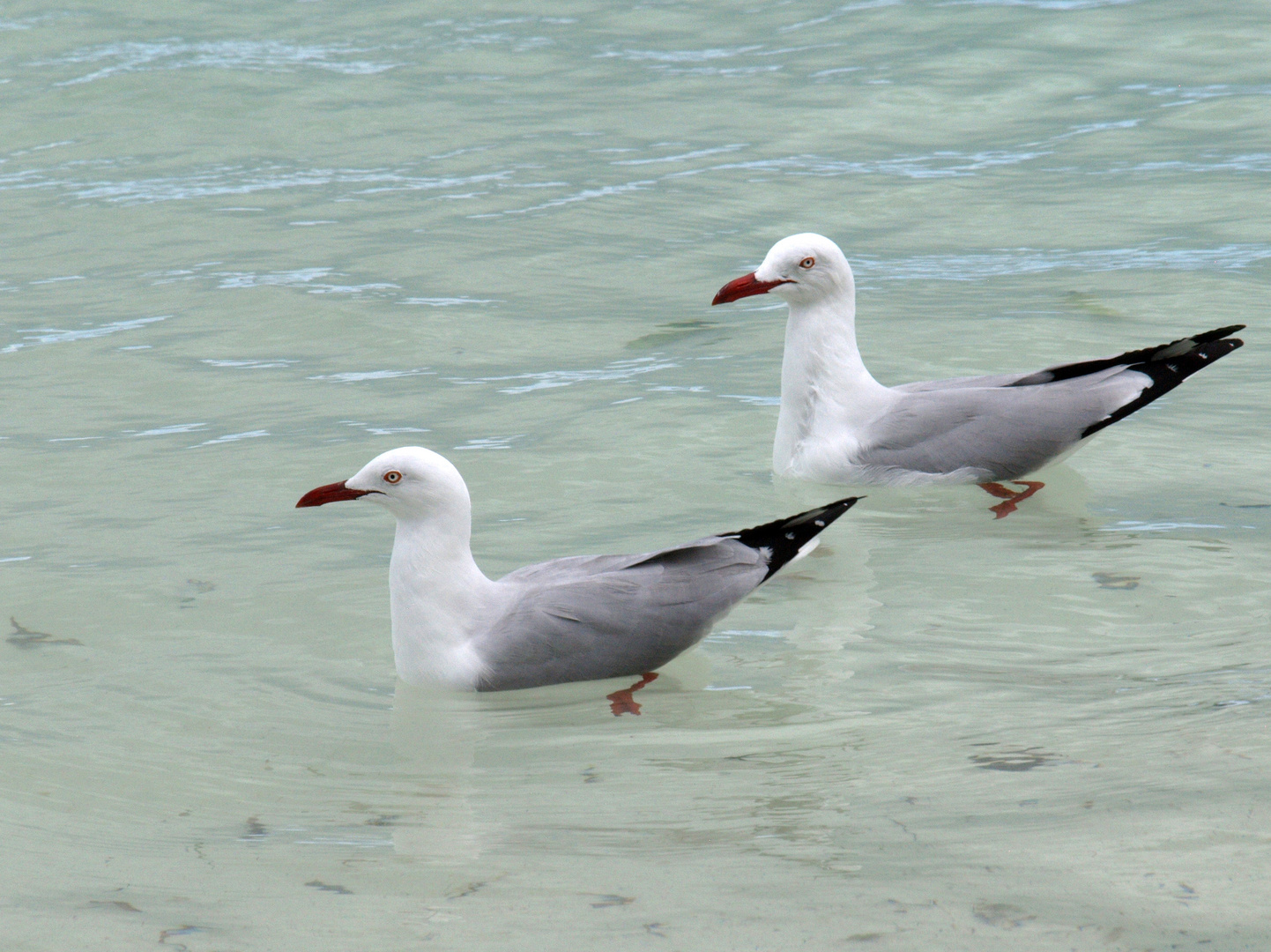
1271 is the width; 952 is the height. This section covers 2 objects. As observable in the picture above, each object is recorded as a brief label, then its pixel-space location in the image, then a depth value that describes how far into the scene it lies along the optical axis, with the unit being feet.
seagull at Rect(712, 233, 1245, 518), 51.75
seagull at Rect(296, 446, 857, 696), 39.19
